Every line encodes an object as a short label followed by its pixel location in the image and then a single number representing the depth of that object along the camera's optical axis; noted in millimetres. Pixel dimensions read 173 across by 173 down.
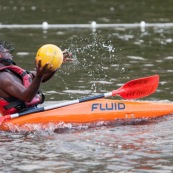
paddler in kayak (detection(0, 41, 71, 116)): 19047
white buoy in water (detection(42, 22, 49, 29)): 43969
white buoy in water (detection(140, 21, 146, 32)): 43281
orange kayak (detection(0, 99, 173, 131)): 19797
